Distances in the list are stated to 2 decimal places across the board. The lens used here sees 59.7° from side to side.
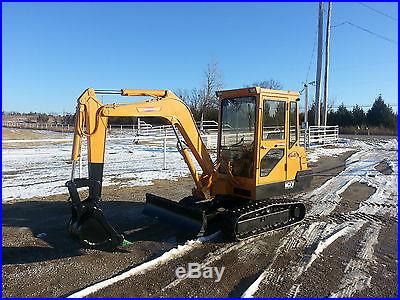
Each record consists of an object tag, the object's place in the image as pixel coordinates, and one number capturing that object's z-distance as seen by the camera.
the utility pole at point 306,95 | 21.87
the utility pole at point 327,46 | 26.12
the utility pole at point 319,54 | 26.00
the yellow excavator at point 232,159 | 5.57
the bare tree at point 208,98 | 42.03
